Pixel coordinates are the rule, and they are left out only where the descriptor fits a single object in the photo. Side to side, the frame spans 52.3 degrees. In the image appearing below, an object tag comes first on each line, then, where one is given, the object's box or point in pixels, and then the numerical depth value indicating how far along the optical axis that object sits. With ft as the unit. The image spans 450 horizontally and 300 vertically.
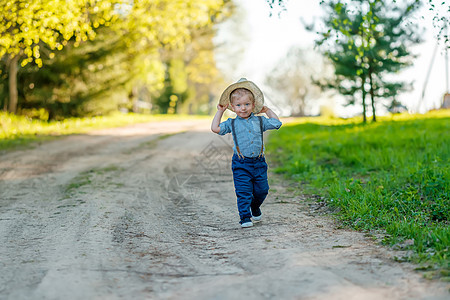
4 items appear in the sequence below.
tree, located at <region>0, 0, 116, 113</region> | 37.81
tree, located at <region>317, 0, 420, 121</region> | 56.13
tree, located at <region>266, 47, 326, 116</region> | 180.04
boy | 17.38
